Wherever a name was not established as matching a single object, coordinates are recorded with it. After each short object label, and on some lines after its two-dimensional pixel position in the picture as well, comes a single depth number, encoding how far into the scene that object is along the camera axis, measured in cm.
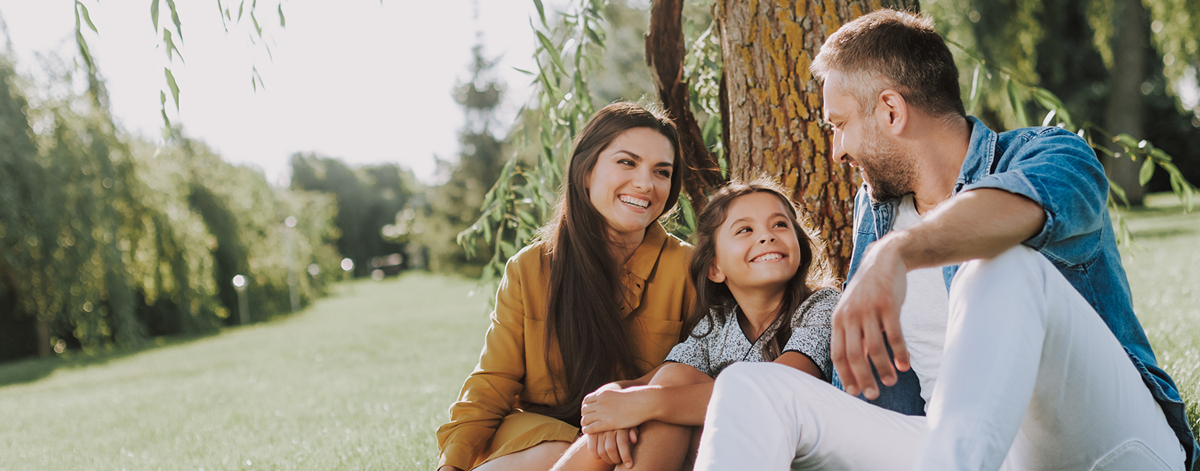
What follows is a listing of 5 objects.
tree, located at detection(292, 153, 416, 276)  4531
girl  168
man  117
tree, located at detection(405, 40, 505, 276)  2592
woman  213
